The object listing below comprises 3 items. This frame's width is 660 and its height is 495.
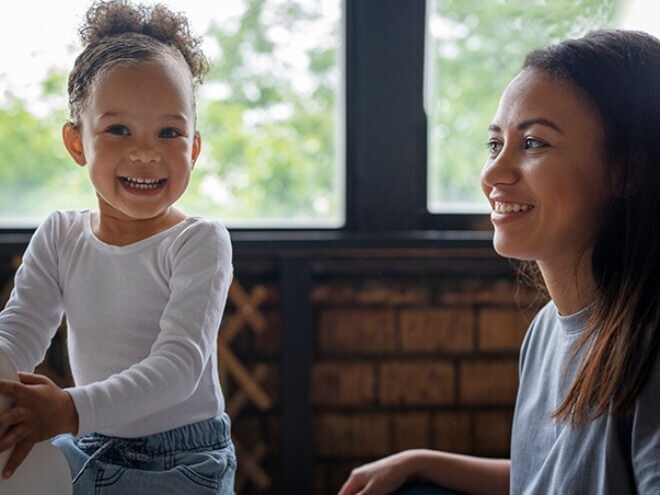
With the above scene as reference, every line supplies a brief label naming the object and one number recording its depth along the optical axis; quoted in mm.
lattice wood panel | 2521
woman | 974
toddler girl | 975
